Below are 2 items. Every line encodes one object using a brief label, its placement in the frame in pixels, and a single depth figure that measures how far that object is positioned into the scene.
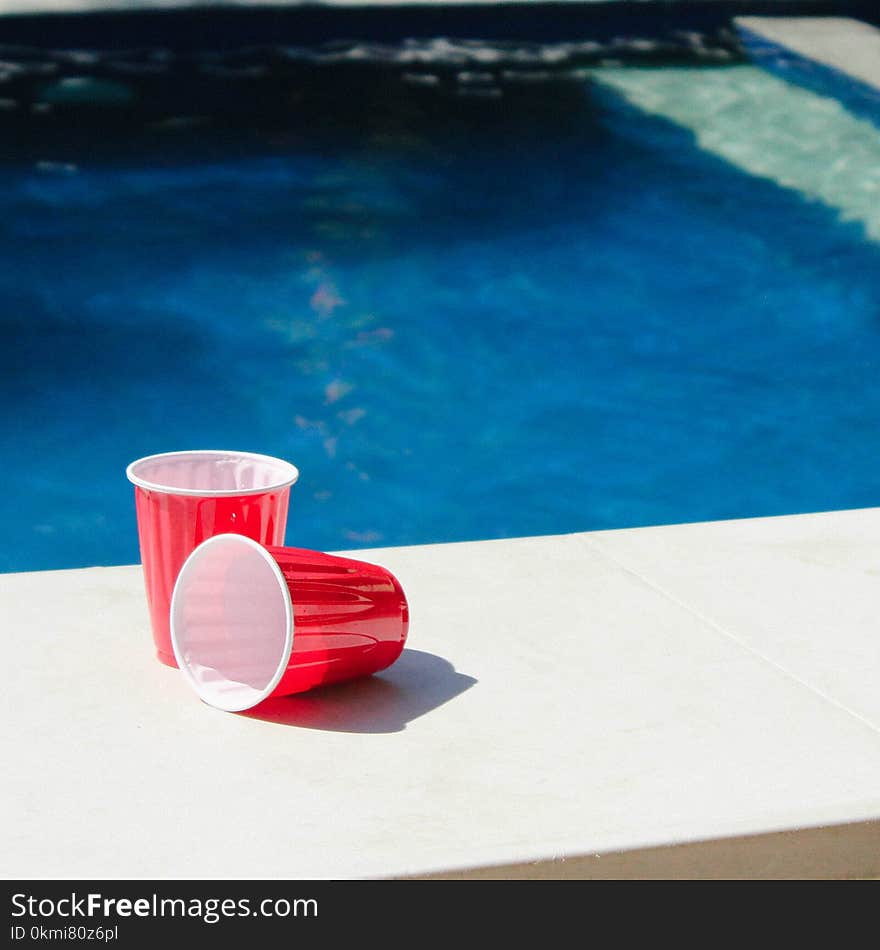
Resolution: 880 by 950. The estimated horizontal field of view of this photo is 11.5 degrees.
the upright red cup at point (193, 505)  2.39
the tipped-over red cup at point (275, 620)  2.34
